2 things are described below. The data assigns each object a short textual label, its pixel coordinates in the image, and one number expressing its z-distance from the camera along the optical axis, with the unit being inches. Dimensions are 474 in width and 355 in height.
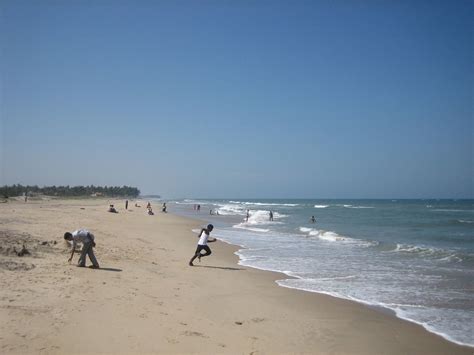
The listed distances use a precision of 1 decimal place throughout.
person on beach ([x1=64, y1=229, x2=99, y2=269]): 394.9
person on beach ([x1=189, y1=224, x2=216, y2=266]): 509.3
